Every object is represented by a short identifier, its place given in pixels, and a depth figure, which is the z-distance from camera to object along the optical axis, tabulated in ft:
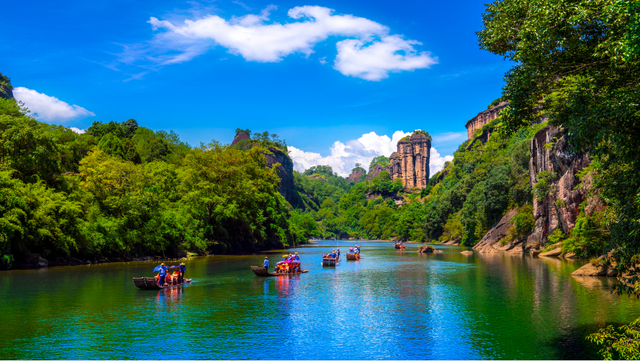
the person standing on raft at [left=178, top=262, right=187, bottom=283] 90.27
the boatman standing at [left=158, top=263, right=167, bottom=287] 84.20
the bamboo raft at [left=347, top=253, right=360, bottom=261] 164.76
